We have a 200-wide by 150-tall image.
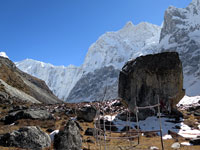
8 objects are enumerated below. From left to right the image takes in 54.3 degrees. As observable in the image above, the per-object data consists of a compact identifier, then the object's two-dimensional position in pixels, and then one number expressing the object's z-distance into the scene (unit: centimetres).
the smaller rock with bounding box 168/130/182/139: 1832
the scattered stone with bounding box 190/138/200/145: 1470
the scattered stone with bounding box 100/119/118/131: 2292
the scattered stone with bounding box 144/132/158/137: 1955
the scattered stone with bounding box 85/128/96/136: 1855
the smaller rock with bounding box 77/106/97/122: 2498
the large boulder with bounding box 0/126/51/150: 1070
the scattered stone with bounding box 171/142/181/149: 1392
